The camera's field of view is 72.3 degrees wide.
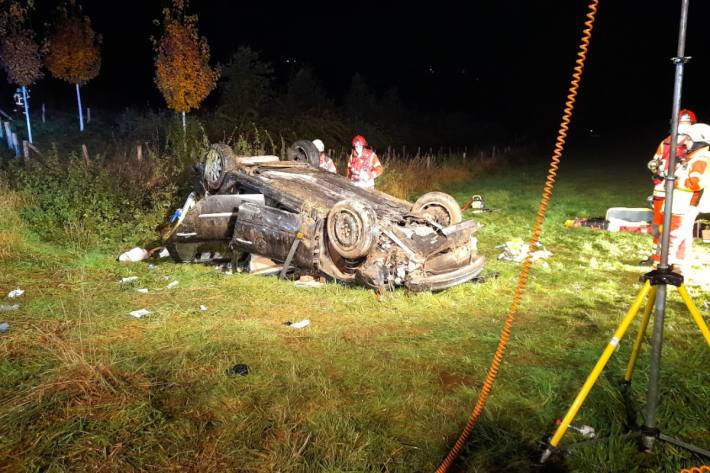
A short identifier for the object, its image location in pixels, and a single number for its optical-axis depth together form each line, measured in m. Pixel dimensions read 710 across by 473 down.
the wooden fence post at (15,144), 14.21
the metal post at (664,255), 2.26
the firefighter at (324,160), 8.83
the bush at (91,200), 7.76
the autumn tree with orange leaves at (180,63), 12.80
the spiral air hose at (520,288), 2.58
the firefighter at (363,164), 9.19
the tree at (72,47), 16.20
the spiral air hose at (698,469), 2.44
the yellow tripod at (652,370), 2.45
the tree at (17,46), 14.98
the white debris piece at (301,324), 4.60
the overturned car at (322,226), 5.26
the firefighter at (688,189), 5.55
